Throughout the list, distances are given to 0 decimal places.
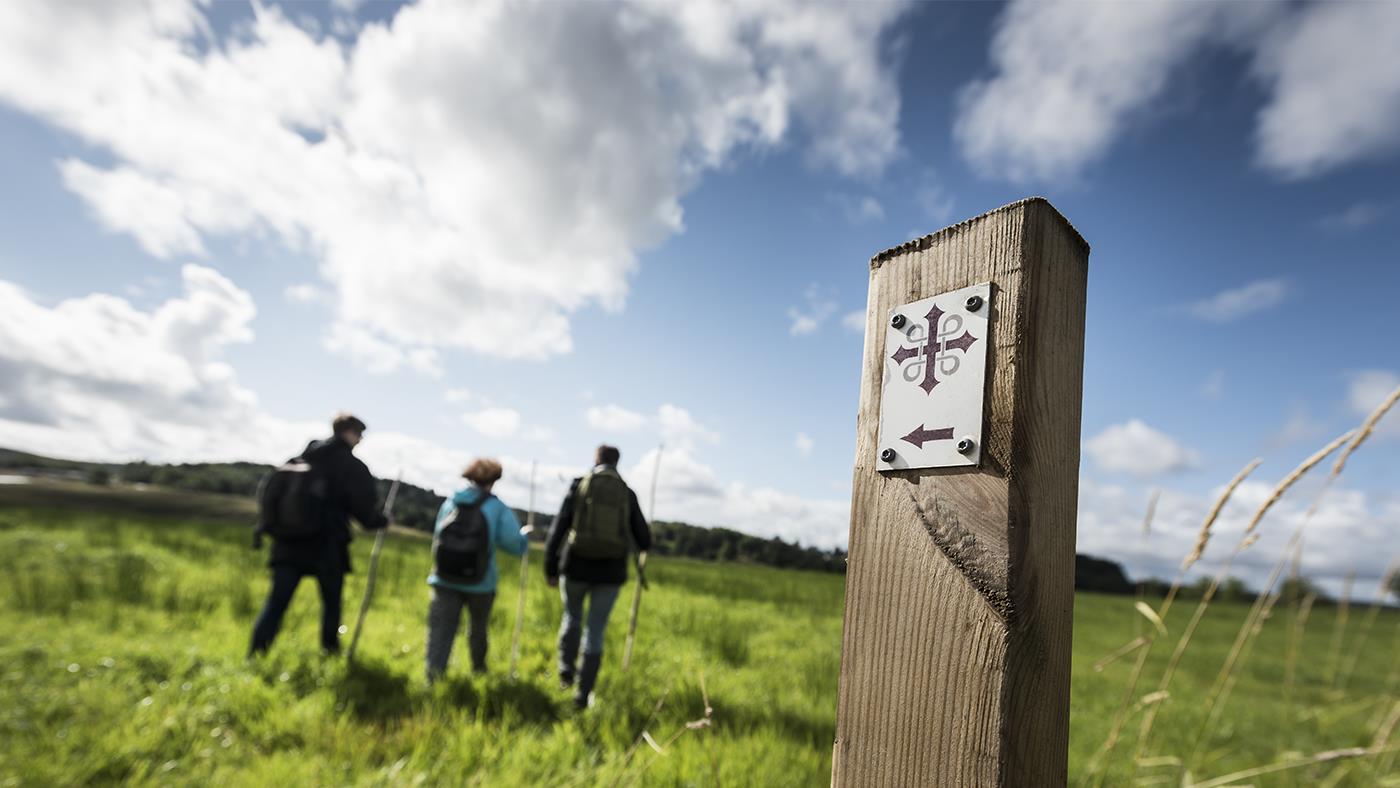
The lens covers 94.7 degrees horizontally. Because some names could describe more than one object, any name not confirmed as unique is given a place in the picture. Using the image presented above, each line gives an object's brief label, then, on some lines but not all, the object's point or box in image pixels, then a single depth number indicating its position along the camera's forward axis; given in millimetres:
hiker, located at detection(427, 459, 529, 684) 4984
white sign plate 994
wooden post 914
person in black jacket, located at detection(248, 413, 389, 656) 5195
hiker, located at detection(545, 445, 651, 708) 4805
